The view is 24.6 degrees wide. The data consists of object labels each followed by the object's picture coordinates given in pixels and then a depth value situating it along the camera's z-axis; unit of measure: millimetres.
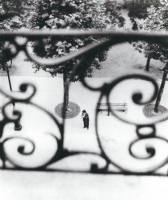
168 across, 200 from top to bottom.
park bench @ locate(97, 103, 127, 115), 13059
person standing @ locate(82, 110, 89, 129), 11750
